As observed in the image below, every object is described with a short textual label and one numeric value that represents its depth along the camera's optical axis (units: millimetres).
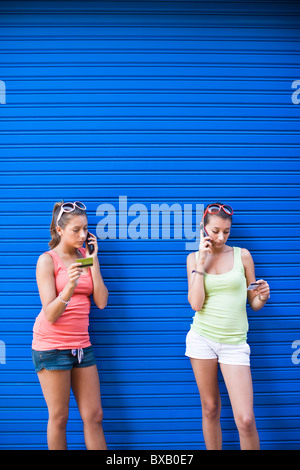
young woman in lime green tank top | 3088
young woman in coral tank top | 3018
